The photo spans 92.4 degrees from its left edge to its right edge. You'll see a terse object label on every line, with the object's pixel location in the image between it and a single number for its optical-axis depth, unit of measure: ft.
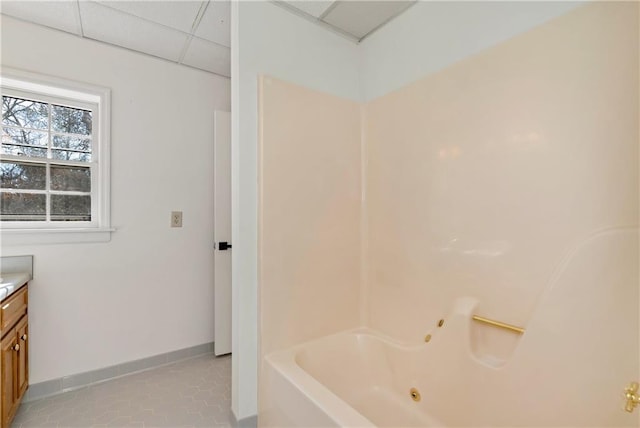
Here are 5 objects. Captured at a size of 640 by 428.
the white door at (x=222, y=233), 8.17
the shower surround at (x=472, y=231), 3.44
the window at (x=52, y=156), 6.51
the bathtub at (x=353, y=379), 4.41
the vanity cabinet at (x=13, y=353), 4.78
